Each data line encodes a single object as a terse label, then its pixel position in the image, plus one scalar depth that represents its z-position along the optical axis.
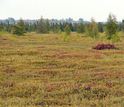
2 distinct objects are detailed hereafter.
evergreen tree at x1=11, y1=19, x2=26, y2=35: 110.25
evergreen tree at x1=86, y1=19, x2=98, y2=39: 96.81
